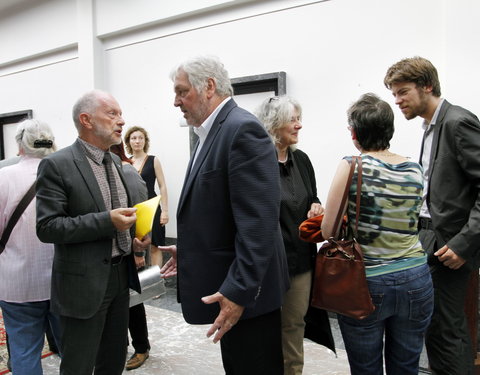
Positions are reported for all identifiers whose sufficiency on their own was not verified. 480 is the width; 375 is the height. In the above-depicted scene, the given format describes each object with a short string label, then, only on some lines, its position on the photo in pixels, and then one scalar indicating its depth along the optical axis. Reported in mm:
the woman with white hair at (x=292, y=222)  2201
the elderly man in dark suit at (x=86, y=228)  1782
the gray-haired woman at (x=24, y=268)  2146
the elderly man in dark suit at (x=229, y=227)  1348
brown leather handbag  1630
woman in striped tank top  1635
